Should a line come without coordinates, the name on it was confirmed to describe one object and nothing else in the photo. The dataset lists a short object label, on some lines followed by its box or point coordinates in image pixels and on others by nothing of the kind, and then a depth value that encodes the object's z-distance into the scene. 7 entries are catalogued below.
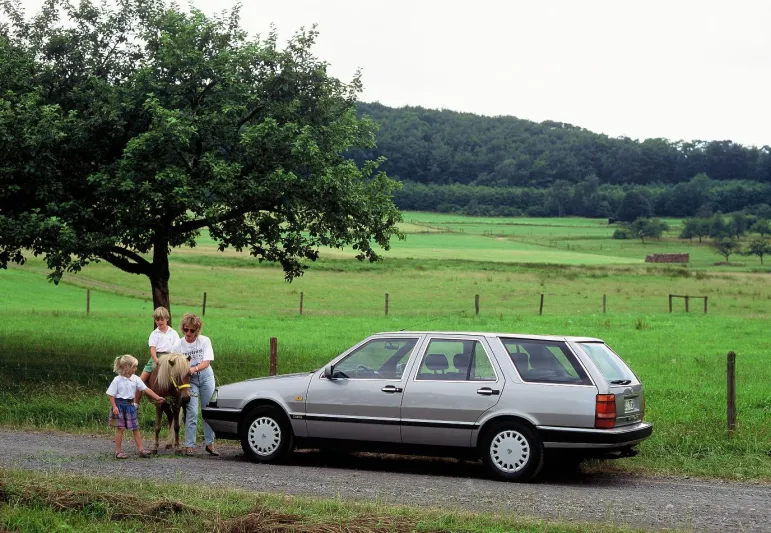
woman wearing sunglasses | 12.80
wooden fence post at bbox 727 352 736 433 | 13.32
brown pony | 12.70
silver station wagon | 11.05
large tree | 19.98
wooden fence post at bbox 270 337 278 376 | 15.23
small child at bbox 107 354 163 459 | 12.11
